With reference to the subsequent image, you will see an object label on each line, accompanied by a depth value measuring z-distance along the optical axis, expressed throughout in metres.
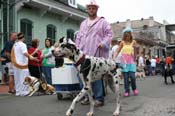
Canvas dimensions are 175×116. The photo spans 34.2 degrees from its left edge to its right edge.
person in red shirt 9.61
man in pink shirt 6.16
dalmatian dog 5.43
